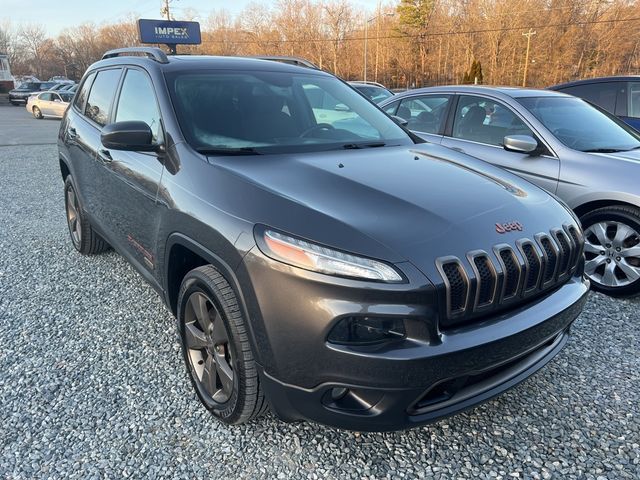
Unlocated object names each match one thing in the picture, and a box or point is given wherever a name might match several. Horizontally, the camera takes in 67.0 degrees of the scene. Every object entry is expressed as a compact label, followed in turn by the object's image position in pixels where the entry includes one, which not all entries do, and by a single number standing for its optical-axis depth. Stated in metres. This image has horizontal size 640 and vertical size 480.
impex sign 30.81
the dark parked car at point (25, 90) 32.00
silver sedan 3.75
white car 21.05
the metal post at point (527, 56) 47.05
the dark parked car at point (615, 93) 6.70
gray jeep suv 1.76
